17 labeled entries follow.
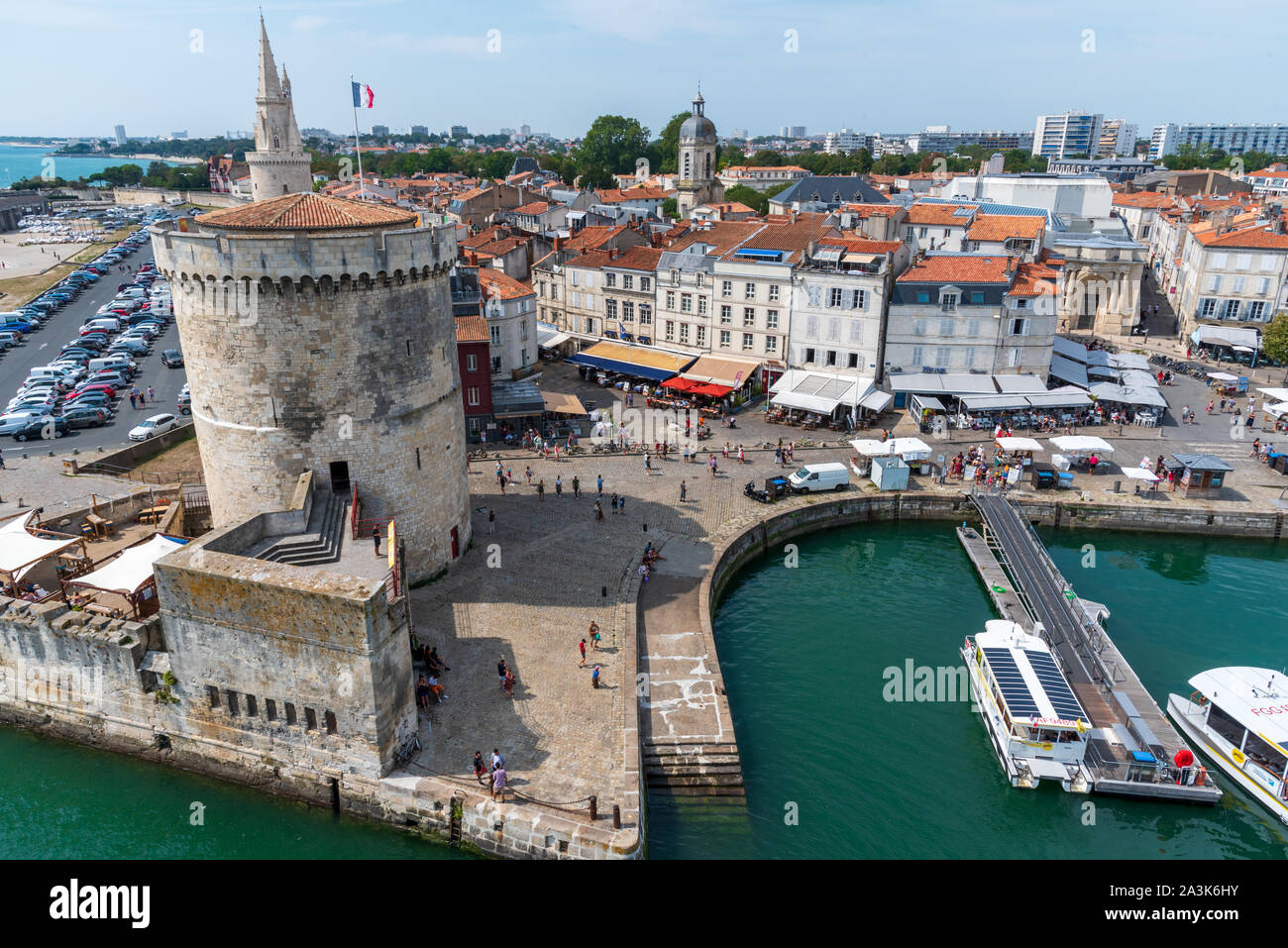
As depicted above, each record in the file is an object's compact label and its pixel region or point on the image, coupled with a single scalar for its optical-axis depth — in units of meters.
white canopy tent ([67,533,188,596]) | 23.41
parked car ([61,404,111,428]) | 45.12
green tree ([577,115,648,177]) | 165.88
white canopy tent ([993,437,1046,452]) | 40.62
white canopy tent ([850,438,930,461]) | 40.69
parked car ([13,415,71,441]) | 43.28
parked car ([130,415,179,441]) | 43.22
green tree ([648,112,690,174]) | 172.38
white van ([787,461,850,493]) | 39.38
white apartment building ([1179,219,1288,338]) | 60.56
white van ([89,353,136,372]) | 57.38
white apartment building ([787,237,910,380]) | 48.81
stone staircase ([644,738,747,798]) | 22.12
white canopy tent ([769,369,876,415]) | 47.38
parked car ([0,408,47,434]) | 43.06
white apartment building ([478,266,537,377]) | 52.38
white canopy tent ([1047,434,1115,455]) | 41.38
